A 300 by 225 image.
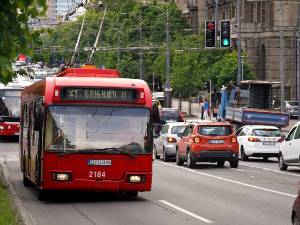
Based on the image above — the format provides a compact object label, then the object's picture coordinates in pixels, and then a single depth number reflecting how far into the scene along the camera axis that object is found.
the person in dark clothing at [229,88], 42.56
